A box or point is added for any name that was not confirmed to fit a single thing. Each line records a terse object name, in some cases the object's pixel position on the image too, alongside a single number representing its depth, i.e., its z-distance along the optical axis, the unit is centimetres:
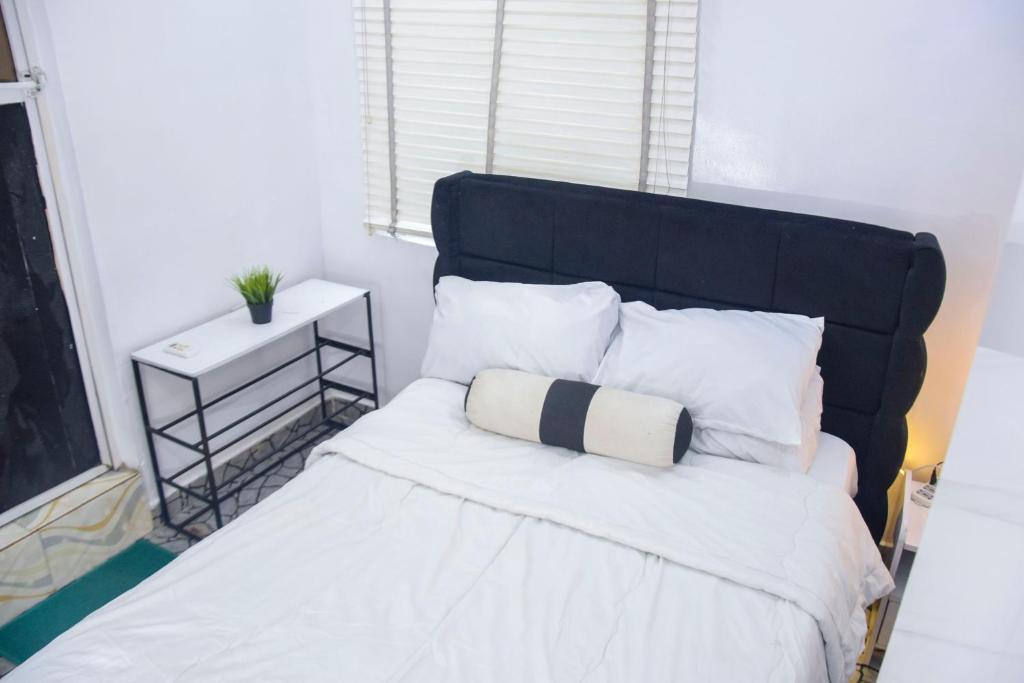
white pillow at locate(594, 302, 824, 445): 215
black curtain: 229
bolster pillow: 213
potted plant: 279
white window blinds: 254
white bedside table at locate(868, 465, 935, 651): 223
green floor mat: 233
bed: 161
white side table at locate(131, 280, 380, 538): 261
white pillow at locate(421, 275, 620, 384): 245
